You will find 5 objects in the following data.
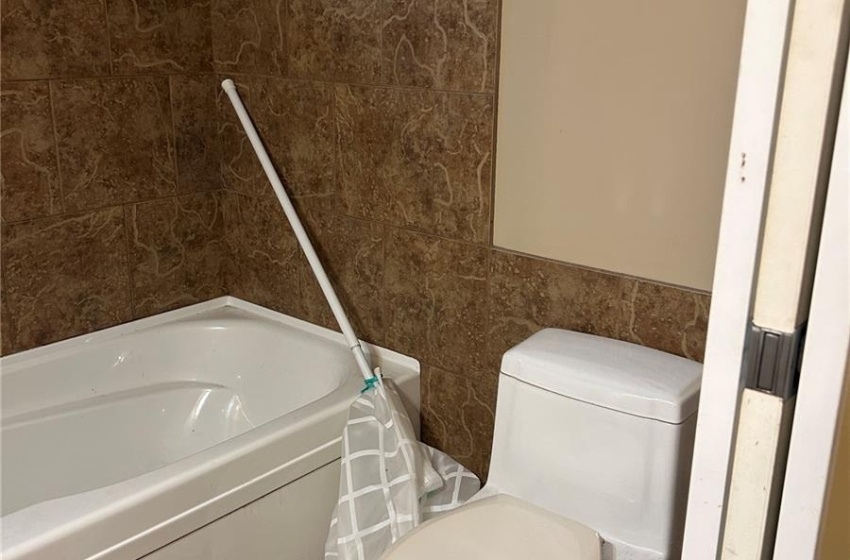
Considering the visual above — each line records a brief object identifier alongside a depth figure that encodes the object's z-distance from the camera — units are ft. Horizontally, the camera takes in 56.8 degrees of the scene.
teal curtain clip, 6.10
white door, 1.79
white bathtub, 4.78
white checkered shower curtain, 5.52
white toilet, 4.40
